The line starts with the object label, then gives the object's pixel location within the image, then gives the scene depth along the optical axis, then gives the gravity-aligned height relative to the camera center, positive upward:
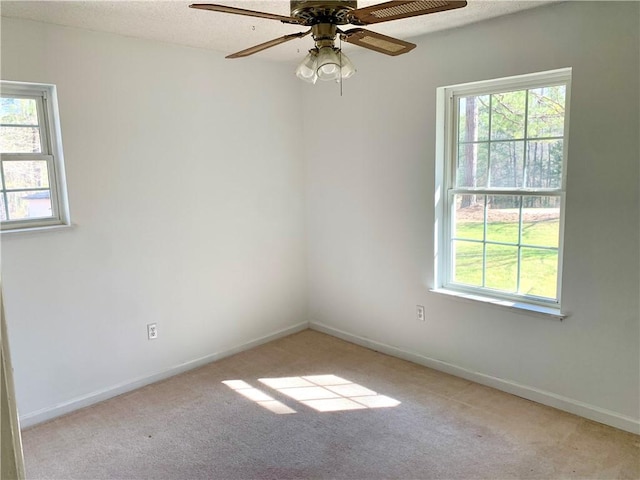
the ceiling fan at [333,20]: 1.55 +0.56
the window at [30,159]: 2.73 +0.17
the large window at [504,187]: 2.85 -0.07
